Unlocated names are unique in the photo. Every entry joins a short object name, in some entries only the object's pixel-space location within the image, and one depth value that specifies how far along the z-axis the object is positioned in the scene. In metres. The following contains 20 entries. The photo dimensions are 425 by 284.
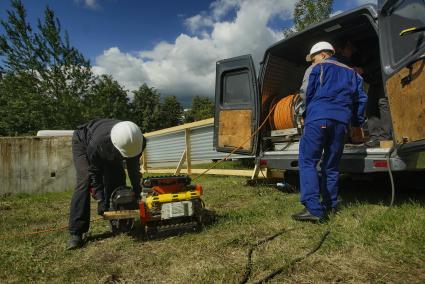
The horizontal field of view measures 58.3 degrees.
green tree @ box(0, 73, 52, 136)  28.33
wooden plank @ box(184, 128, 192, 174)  10.08
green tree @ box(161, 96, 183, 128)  52.19
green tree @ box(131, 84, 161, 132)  50.28
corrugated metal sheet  10.22
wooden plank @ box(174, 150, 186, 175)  9.67
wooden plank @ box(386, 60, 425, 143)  3.61
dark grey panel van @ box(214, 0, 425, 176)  3.79
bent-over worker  3.81
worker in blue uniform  4.00
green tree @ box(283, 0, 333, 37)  16.34
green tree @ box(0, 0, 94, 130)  28.58
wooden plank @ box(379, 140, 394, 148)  4.36
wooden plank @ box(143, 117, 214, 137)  9.79
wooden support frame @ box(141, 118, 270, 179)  7.62
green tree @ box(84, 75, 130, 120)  31.61
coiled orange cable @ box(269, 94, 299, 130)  6.06
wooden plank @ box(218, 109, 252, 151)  6.43
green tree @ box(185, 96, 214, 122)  56.31
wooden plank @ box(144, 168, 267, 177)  7.91
